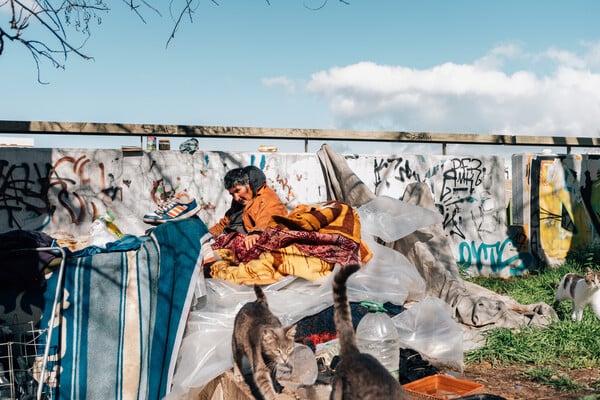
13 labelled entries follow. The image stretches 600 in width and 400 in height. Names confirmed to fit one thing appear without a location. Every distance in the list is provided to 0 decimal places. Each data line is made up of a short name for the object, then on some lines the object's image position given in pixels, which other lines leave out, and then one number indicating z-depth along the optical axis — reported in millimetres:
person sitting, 5570
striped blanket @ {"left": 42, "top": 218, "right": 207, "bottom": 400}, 3613
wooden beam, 7375
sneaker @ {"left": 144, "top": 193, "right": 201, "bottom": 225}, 4441
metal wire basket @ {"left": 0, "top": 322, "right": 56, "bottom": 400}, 3342
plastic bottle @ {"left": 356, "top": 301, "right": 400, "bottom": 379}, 3658
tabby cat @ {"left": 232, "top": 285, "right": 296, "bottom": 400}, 3152
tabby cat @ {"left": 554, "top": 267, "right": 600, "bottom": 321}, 5836
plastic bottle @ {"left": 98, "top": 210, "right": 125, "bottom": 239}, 4524
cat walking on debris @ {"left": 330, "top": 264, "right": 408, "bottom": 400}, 2334
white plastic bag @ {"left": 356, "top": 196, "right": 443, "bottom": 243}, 5887
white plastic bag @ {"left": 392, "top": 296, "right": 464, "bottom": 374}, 4215
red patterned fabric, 4801
